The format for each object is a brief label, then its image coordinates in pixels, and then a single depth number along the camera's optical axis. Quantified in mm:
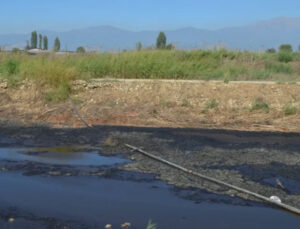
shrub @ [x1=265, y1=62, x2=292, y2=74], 25422
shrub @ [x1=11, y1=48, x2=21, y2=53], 28891
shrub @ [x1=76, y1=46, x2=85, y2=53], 28419
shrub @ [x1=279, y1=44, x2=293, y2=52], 41438
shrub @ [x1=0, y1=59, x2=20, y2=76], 22980
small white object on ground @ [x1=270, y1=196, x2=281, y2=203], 8783
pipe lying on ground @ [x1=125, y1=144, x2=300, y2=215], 8531
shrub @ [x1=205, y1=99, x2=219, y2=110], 18781
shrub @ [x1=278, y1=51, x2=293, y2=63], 29219
